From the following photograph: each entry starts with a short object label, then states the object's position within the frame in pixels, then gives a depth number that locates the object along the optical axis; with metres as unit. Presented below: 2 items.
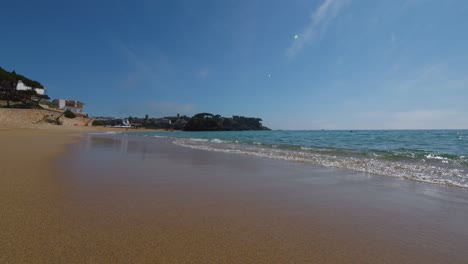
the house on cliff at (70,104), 66.44
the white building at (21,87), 43.30
